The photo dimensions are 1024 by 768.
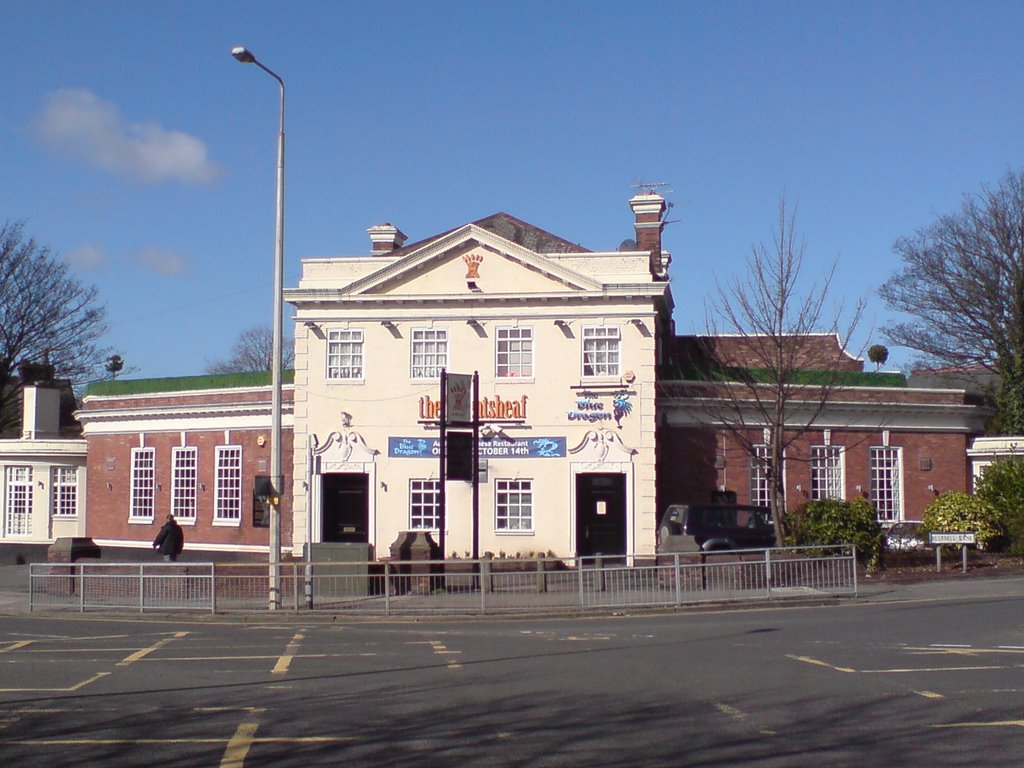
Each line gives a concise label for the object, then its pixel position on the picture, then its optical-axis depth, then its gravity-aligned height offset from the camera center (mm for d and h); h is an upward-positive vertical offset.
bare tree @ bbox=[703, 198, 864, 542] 28719 +2914
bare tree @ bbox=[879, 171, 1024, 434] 45344 +7724
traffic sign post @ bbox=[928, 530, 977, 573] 25438 -1111
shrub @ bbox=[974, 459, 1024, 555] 30359 -21
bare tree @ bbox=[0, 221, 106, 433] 51094 +7822
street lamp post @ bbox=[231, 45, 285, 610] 21734 +1448
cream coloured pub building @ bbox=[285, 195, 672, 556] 31594 +2858
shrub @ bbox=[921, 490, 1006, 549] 30375 -817
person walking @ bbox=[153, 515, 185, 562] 27516 -1144
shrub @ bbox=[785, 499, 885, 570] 26469 -885
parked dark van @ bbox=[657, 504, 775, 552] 27094 -851
